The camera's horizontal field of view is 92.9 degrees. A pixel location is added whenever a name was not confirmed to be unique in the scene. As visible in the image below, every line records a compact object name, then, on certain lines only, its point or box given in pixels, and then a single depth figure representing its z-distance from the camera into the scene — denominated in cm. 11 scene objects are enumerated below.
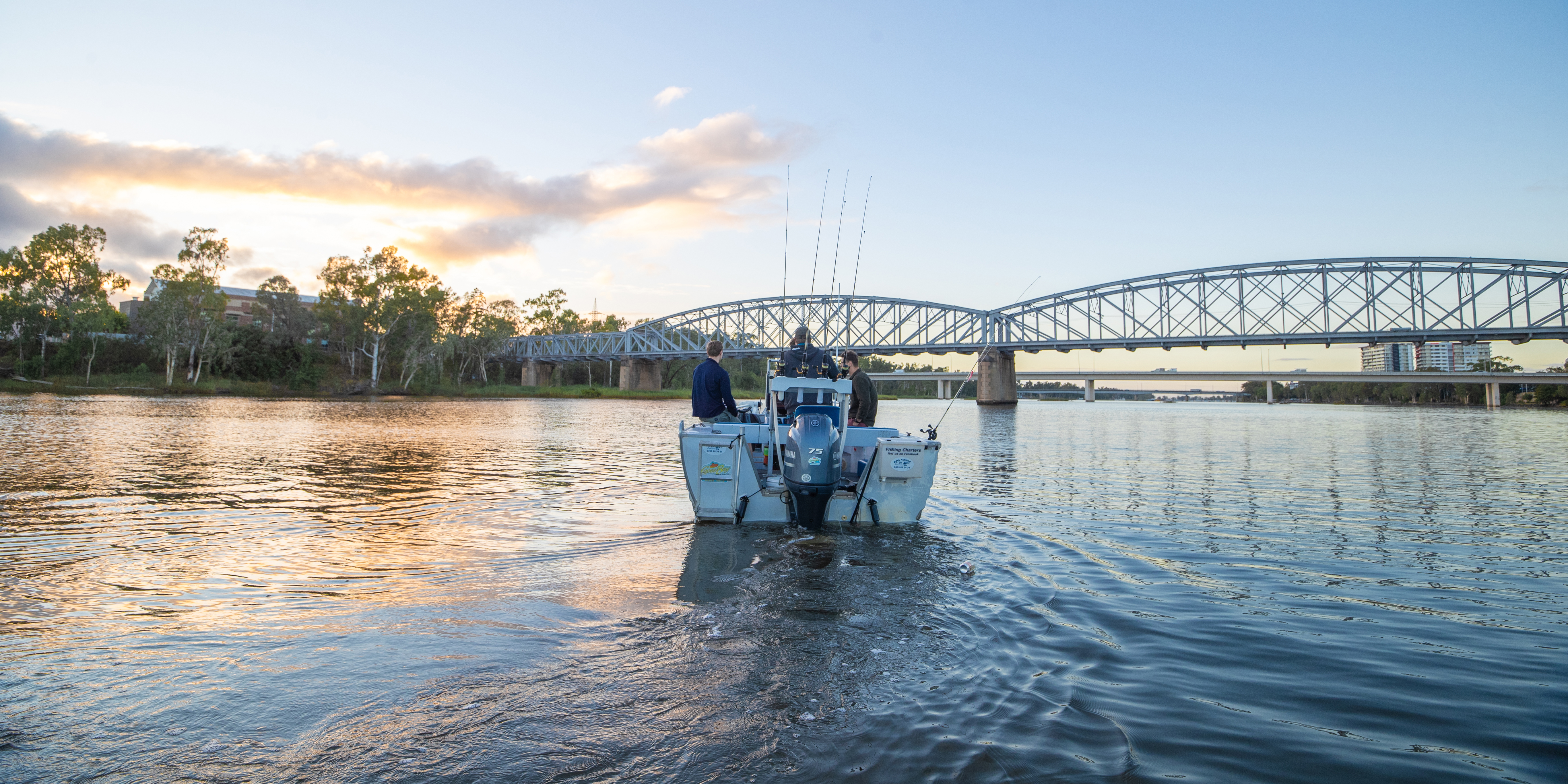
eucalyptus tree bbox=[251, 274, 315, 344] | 8950
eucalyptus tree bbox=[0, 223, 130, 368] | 6362
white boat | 1022
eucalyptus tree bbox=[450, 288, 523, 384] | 10350
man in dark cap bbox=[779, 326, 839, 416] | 1174
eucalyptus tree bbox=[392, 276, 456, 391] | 8481
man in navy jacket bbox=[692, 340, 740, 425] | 1194
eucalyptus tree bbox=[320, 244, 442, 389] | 8250
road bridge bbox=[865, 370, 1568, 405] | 9438
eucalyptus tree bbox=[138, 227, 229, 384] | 6538
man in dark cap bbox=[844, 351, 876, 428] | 1245
